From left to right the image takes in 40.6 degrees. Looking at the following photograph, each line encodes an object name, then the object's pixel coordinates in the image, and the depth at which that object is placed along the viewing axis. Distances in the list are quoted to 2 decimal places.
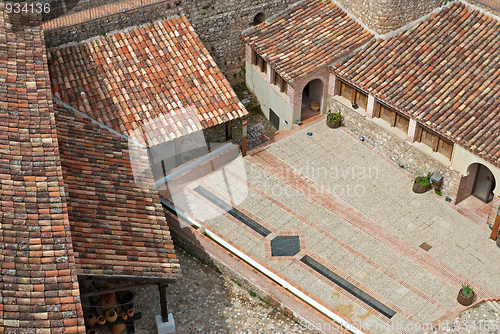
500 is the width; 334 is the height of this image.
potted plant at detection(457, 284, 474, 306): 23.44
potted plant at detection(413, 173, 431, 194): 27.67
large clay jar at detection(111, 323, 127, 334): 22.86
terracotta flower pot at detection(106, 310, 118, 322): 22.33
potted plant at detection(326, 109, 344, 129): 30.95
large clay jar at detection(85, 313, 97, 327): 22.08
